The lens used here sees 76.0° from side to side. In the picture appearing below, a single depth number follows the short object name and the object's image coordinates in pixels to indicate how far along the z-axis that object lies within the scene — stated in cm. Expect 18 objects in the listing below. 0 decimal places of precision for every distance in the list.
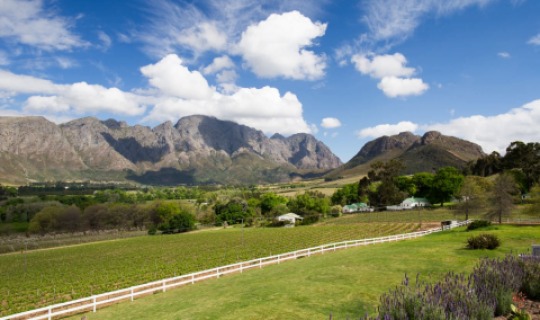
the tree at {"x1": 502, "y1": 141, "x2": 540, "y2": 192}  9819
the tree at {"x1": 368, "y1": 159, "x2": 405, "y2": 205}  12112
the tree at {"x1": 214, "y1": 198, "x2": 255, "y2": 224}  12194
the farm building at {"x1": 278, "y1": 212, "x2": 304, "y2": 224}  10912
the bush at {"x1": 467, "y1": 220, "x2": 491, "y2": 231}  4266
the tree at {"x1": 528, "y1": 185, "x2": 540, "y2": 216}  4766
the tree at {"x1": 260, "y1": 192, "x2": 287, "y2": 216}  13862
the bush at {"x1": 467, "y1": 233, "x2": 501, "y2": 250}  2570
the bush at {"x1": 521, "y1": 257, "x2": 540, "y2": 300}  1143
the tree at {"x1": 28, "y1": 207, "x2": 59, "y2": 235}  11438
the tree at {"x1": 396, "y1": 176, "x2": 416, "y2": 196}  12900
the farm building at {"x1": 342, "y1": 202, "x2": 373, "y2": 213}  12740
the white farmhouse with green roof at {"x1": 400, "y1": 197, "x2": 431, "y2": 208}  11852
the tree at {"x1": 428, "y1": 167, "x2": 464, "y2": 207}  10594
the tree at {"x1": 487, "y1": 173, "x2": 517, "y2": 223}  5091
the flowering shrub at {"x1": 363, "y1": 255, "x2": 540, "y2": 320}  785
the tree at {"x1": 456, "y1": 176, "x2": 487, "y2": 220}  6122
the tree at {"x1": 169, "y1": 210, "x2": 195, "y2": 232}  11200
